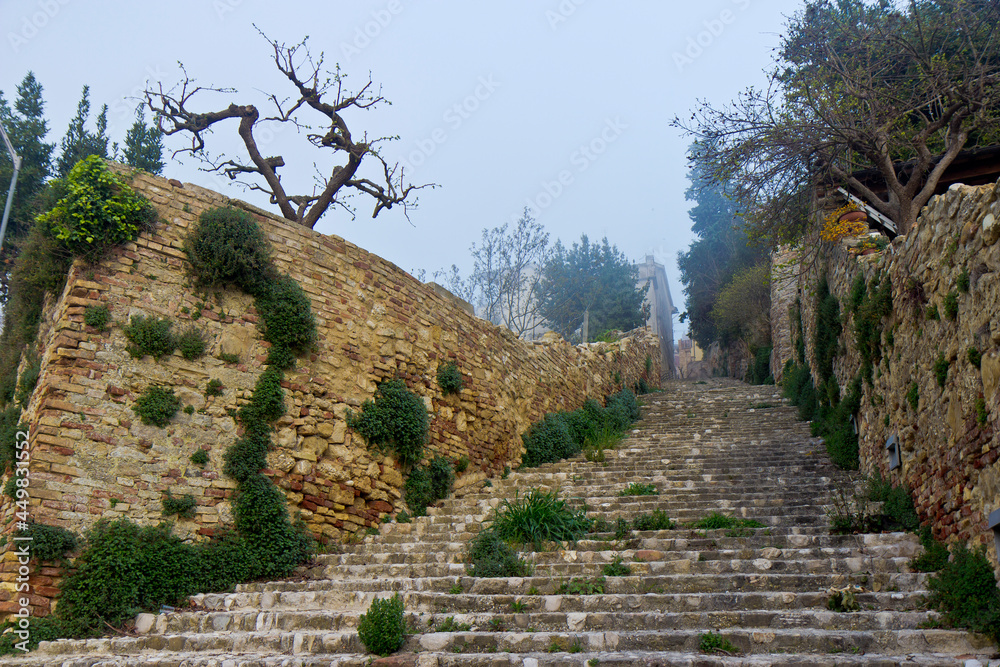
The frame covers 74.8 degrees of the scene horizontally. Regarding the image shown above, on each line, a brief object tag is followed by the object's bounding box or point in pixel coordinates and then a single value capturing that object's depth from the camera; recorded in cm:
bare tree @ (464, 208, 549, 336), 2523
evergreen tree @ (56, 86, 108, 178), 1330
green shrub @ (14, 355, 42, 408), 673
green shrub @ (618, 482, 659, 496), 849
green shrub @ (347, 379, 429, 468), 824
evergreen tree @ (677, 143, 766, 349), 2684
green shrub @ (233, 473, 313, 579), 678
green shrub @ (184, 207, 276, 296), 741
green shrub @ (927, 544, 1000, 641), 424
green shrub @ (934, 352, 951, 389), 539
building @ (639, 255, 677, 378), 3664
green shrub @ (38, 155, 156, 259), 679
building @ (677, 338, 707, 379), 3490
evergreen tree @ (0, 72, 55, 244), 1216
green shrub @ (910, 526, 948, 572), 523
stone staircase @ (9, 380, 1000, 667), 455
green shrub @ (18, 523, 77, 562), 563
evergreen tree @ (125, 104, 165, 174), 1412
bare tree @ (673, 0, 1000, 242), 871
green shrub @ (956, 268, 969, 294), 502
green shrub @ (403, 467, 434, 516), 855
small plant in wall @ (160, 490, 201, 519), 641
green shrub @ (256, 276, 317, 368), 772
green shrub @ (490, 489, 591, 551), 698
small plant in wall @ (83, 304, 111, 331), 654
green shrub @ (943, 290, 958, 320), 525
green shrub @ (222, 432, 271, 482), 693
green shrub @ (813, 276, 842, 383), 1004
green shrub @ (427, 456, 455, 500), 895
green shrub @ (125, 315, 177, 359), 674
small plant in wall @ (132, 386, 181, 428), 658
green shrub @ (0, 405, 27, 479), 625
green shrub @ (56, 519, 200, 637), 566
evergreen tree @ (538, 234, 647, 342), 2981
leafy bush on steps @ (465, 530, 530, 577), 624
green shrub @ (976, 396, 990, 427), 459
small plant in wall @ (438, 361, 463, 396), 958
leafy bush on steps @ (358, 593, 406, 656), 493
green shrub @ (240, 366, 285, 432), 723
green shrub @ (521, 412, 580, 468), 1128
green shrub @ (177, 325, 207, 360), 704
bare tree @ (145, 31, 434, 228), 1142
